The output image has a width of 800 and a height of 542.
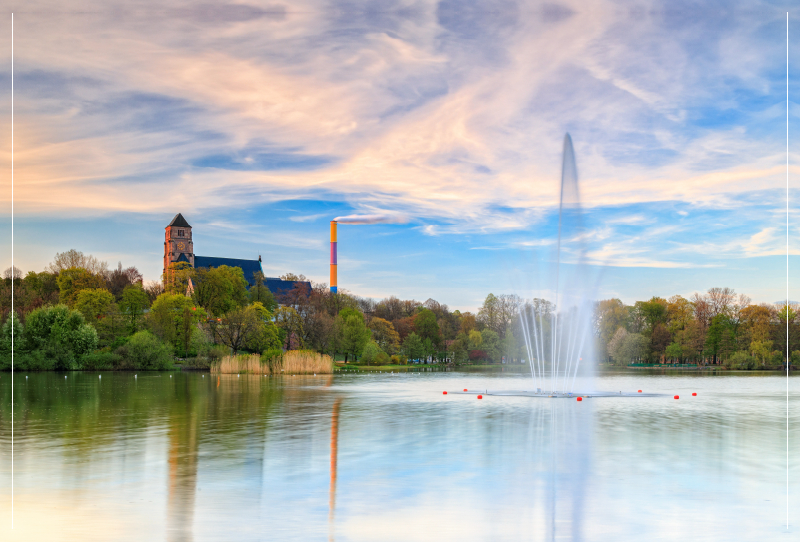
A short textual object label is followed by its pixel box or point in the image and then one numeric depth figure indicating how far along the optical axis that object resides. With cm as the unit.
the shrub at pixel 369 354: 10019
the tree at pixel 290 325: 9794
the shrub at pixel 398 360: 10950
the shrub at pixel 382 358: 10290
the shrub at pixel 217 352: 8435
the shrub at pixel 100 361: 7994
